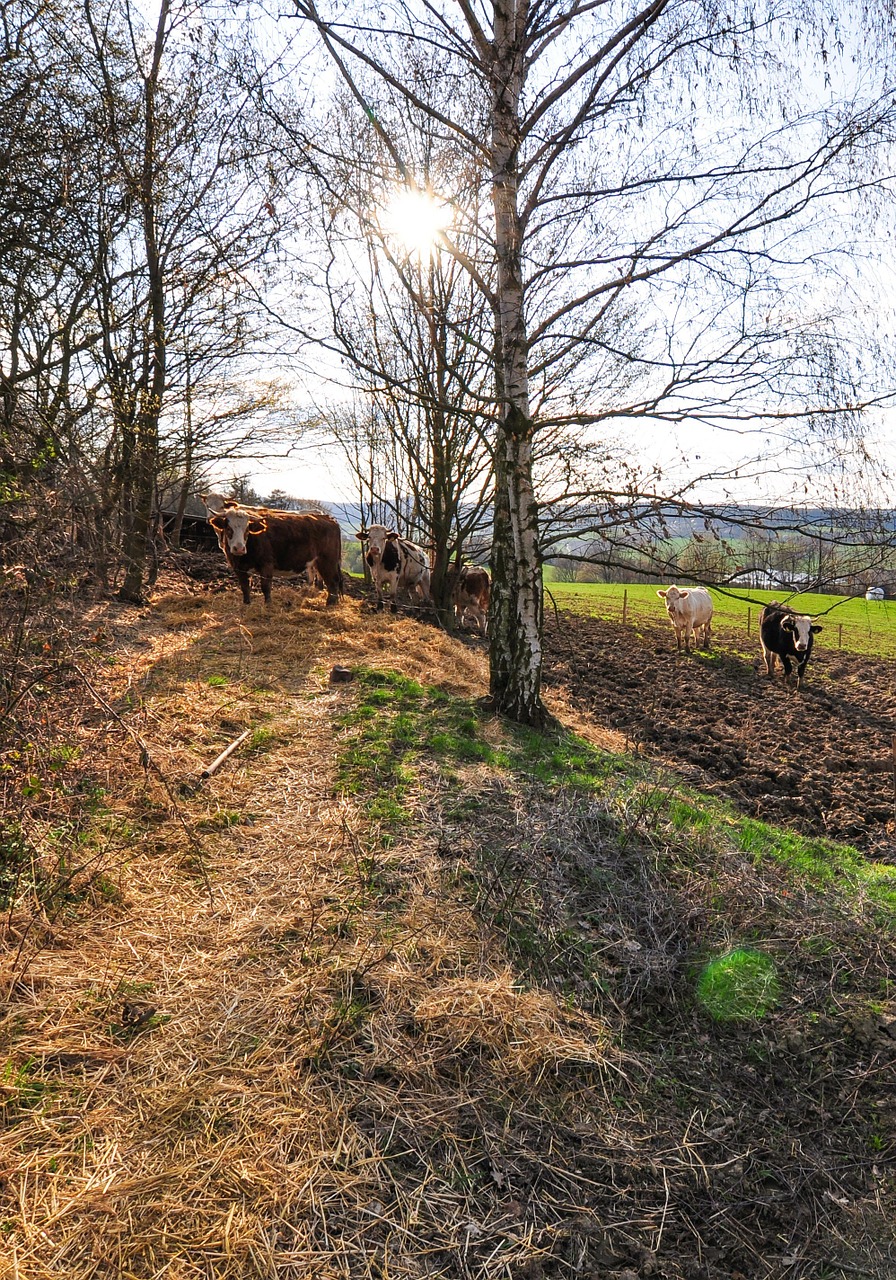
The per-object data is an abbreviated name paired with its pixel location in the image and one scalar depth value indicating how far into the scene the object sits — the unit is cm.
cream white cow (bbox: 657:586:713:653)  1642
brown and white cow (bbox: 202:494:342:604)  1121
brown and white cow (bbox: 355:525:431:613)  1387
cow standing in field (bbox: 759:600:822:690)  1359
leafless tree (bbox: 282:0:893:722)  537
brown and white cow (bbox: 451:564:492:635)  1546
